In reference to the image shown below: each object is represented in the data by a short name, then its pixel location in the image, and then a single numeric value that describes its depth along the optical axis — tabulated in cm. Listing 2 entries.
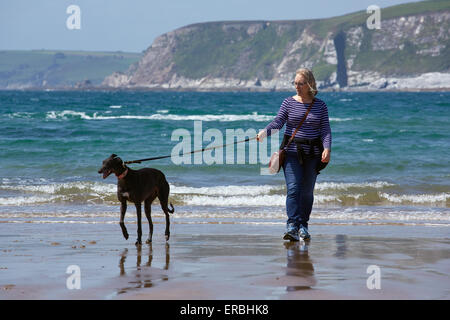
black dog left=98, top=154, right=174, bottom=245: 1470
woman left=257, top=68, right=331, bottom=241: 1484
